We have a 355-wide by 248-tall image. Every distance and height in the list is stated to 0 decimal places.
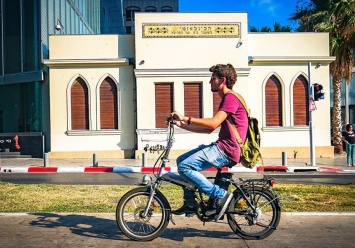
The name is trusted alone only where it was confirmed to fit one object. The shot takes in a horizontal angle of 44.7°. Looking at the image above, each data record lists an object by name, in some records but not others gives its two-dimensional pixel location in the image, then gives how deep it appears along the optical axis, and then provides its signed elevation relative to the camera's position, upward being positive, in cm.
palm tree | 2048 +386
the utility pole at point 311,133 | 1586 -35
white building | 1966 +204
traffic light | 1570 +116
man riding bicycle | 492 -33
